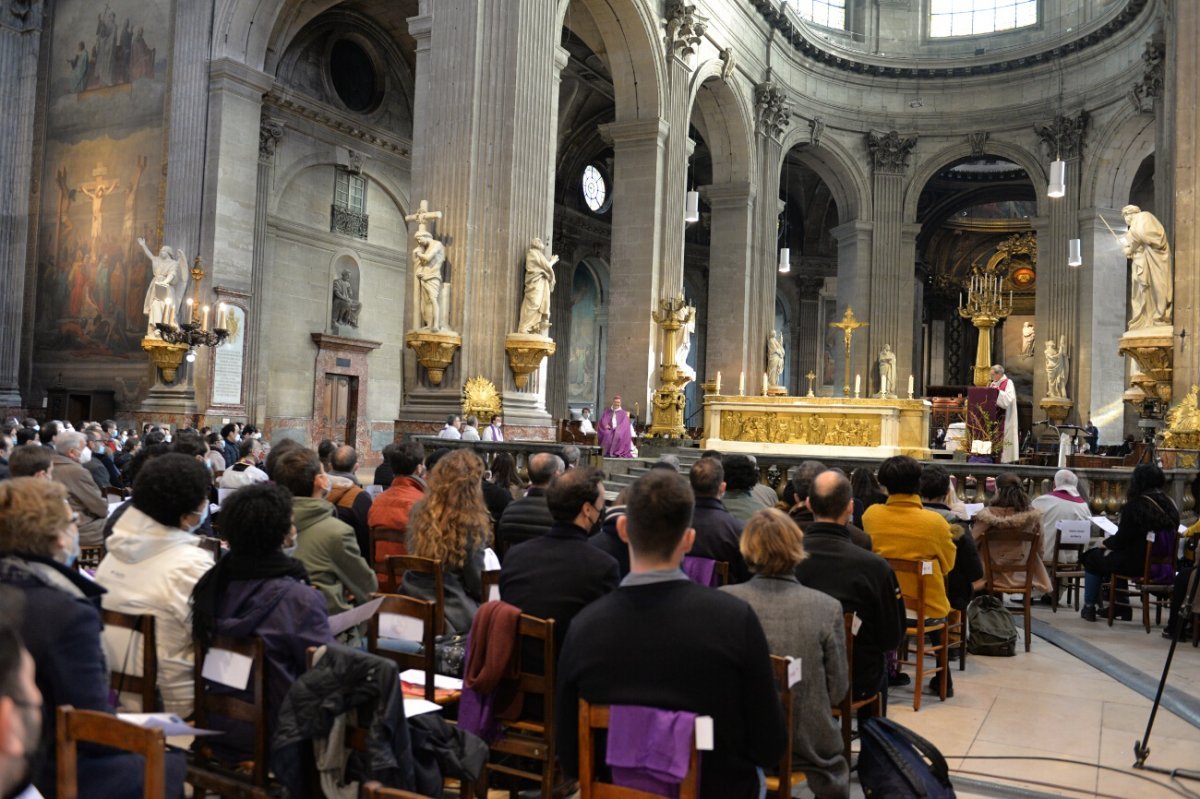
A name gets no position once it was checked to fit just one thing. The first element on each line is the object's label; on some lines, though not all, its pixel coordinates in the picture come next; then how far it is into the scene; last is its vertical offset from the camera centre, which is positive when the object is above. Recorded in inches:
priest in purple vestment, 668.1 -1.1
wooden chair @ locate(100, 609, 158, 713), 120.3 -32.0
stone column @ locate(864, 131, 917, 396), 1139.3 +210.1
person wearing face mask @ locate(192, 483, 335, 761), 119.3 -22.8
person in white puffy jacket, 130.2 -20.3
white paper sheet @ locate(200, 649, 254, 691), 118.8 -31.5
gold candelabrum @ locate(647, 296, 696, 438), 759.7 +46.4
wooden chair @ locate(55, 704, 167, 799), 83.4 -28.7
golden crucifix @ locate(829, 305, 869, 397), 778.2 +95.3
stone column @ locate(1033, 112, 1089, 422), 1041.5 +212.5
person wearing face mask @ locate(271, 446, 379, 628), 174.1 -24.3
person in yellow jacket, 210.7 -19.9
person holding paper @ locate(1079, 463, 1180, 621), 307.6 -23.3
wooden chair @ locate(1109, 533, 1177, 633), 302.8 -41.7
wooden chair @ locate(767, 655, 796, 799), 115.1 -34.7
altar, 612.4 +8.5
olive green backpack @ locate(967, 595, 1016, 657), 269.6 -52.5
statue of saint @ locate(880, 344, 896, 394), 1082.7 +85.9
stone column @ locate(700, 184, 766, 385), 968.9 +160.6
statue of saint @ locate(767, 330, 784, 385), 1009.5 +84.6
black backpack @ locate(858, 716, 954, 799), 133.1 -46.0
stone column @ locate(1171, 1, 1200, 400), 583.0 +160.4
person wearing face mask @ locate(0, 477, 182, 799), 91.9 -20.7
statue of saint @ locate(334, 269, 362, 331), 899.4 +113.9
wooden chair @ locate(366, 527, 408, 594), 222.8 -27.1
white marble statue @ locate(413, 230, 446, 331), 580.7 +89.2
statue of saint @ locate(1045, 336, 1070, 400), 1019.9 +82.0
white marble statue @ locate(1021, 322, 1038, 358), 1429.6 +162.7
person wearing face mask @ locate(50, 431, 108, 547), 261.9 -21.6
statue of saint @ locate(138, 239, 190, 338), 693.9 +95.5
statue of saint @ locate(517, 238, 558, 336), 605.3 +84.4
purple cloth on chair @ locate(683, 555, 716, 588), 187.3 -26.5
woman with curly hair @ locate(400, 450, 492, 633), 170.7 -20.0
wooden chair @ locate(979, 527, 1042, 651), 275.0 -33.8
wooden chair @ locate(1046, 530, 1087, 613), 330.6 -44.1
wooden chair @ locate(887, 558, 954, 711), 203.9 -41.5
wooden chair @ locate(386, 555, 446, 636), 163.8 -25.2
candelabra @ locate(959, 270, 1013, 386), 968.3 +168.6
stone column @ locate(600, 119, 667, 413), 793.6 +150.7
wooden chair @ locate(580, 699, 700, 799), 95.8 -34.4
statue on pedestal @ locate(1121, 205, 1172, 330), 601.3 +114.5
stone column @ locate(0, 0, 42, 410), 780.0 +213.8
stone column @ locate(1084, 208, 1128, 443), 1013.2 +129.1
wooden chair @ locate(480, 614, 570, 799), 130.5 -44.9
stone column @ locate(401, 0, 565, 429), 593.0 +160.3
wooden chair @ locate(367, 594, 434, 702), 142.9 -31.1
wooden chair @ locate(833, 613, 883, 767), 142.3 -41.4
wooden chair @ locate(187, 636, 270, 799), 117.1 -38.4
